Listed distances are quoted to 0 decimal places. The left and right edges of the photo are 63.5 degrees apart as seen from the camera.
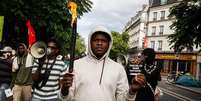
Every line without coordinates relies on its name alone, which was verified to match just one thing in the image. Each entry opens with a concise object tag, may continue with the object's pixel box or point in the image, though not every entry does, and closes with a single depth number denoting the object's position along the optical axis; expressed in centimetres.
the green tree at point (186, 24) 758
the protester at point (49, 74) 226
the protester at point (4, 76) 267
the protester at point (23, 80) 291
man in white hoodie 139
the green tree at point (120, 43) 3096
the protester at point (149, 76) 244
